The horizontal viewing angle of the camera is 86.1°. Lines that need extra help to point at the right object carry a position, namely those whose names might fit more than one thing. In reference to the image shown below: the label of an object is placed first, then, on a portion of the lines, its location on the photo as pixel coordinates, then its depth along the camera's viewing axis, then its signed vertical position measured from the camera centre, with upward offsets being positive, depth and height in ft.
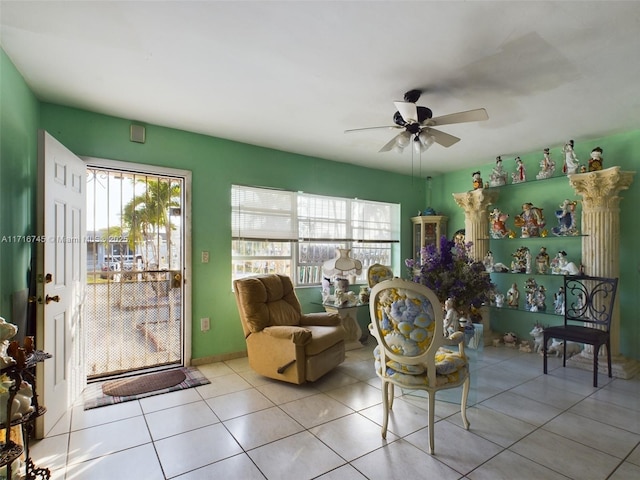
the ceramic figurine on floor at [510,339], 14.82 -4.11
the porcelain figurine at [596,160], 12.02 +3.01
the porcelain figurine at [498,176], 14.76 +3.00
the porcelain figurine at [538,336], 13.73 -3.70
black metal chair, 10.75 -2.48
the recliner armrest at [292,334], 9.90 -2.58
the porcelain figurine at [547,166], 13.28 +3.05
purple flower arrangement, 8.38 -0.77
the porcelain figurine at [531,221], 14.06 +0.98
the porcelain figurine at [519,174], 14.24 +2.99
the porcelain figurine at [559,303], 13.10 -2.25
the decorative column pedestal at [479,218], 15.60 +1.26
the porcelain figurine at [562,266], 12.71 -0.81
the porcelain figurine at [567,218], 13.17 +1.03
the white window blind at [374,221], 16.92 +1.25
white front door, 7.32 -0.70
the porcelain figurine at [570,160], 12.50 +3.12
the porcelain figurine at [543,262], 13.88 -0.70
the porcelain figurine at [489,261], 15.23 -0.72
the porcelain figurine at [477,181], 15.69 +2.96
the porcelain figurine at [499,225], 15.11 +0.89
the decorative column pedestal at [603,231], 11.71 +0.49
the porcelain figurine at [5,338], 5.09 -1.37
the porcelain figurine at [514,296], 14.56 -2.18
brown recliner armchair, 10.03 -2.73
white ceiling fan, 7.85 +2.98
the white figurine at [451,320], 8.52 -1.86
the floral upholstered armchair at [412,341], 6.80 -2.02
